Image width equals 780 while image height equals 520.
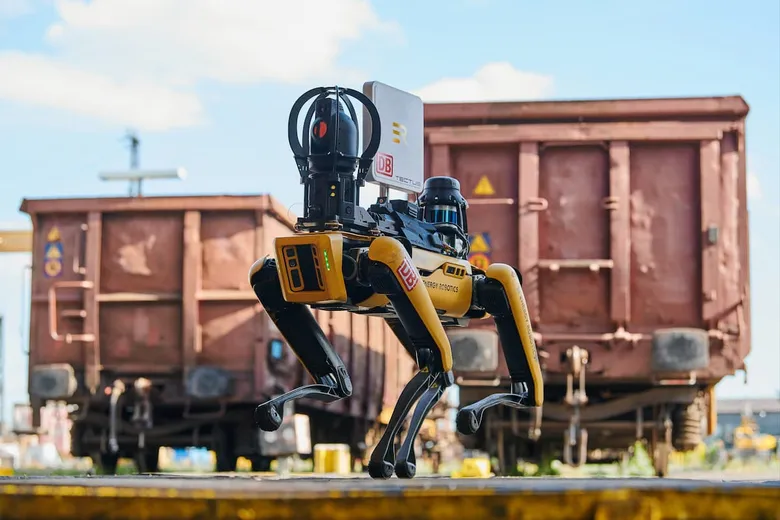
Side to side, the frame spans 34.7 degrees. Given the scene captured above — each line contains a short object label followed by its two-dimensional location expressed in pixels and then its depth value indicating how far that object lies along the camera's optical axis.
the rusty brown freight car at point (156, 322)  12.98
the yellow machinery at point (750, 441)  33.31
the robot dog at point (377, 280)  4.23
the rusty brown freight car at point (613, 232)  10.43
